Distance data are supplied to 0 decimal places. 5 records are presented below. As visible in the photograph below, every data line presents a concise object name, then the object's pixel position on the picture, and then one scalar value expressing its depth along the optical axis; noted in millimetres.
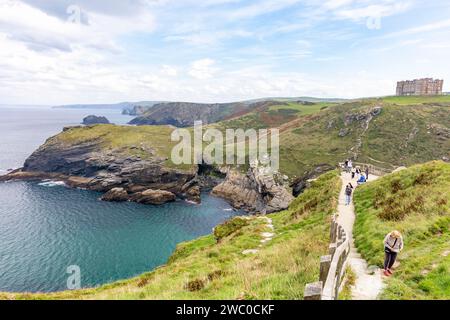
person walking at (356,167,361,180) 40538
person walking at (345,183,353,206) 28234
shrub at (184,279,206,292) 13319
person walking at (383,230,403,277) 12531
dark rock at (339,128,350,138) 125994
